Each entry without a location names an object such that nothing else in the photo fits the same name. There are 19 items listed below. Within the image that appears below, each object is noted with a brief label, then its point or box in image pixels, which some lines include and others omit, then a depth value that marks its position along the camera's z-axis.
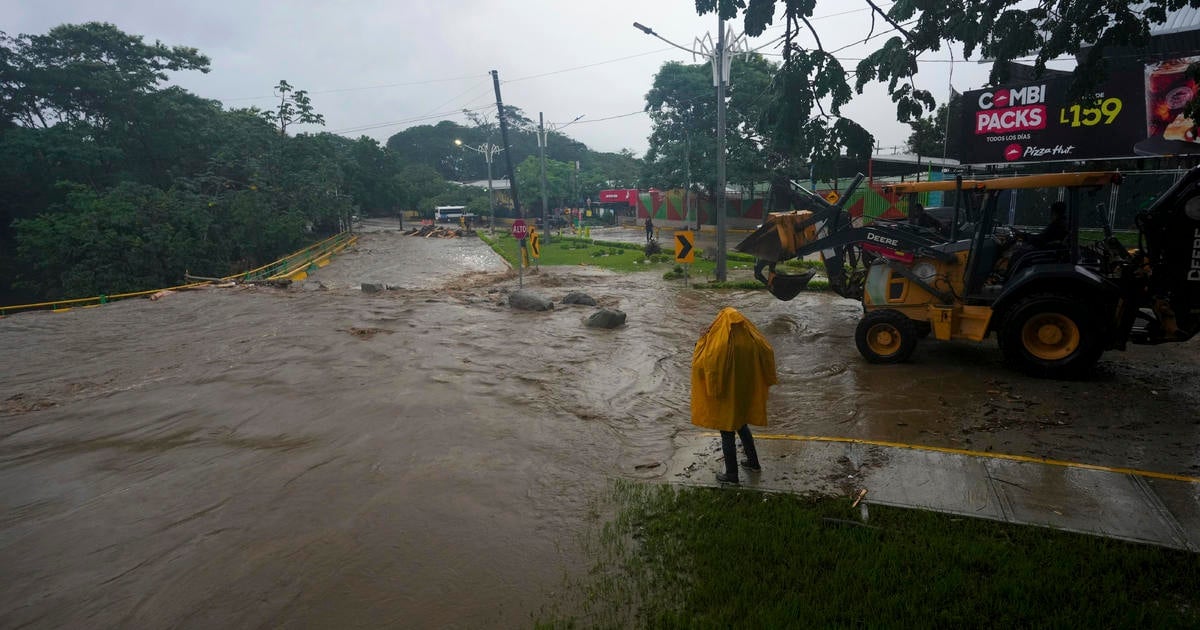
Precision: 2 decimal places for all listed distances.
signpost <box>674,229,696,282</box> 17.12
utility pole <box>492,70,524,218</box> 36.97
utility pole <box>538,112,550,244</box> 38.90
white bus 62.16
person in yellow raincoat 4.91
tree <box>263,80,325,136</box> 42.50
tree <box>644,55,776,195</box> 36.94
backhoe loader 6.96
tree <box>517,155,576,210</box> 62.38
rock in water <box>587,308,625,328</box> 13.14
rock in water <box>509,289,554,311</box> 15.18
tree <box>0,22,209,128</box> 34.38
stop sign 19.09
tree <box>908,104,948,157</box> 27.58
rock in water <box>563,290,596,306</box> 15.88
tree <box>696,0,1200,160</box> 4.31
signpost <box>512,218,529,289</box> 19.08
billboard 17.39
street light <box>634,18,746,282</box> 17.39
